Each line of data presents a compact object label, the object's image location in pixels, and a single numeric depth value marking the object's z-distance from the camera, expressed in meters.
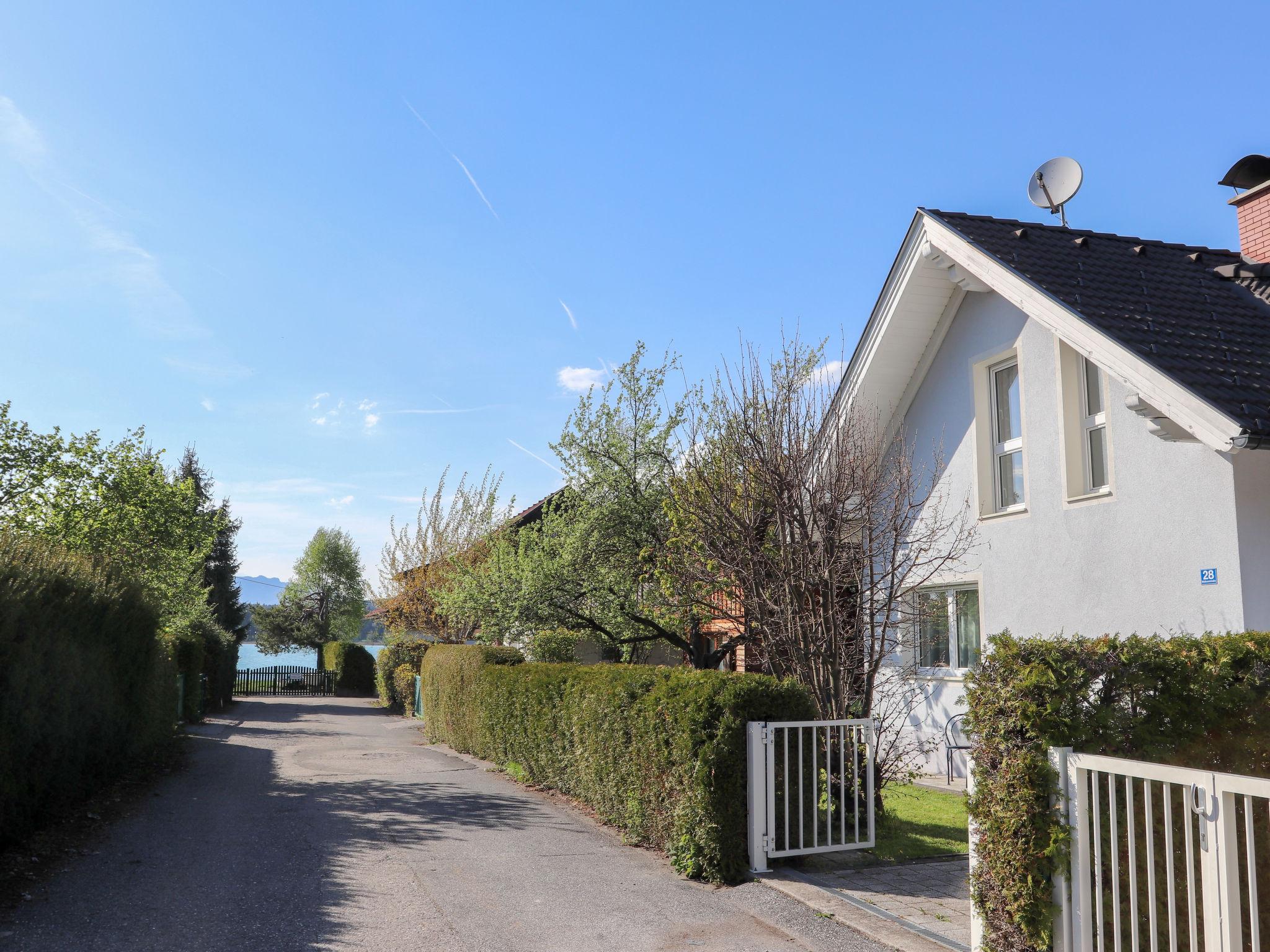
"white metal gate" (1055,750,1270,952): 4.04
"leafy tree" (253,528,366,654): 56.75
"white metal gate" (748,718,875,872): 7.50
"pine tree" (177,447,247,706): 45.78
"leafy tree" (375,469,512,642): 31.62
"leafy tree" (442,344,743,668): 14.34
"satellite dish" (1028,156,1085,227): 13.09
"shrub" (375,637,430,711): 31.25
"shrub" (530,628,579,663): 18.72
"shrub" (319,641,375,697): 41.78
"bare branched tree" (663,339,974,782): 9.19
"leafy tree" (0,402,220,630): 13.35
